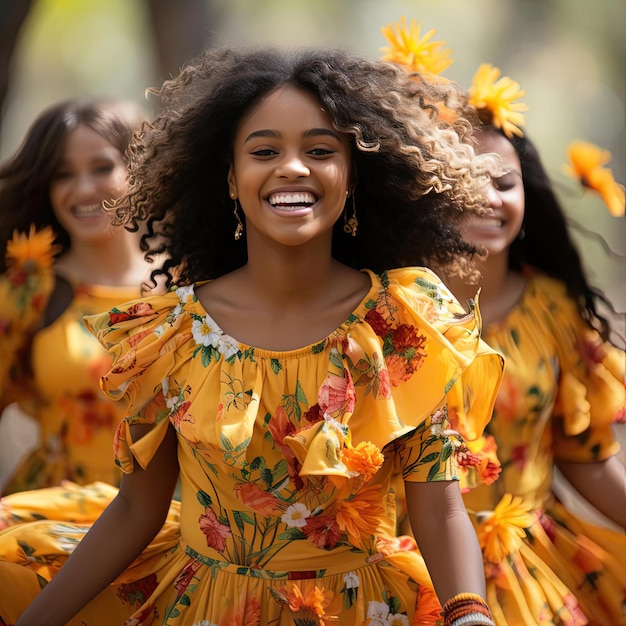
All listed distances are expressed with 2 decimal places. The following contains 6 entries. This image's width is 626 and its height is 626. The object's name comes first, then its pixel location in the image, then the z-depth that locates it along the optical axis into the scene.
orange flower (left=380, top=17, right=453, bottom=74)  6.41
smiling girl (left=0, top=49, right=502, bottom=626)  4.86
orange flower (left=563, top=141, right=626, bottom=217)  7.12
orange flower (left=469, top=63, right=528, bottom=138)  6.74
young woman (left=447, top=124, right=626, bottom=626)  6.43
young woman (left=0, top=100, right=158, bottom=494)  7.66
